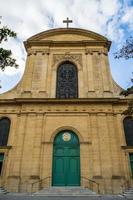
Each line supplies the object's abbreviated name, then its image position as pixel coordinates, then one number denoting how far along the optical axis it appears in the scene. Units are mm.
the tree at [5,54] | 10016
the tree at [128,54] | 10446
